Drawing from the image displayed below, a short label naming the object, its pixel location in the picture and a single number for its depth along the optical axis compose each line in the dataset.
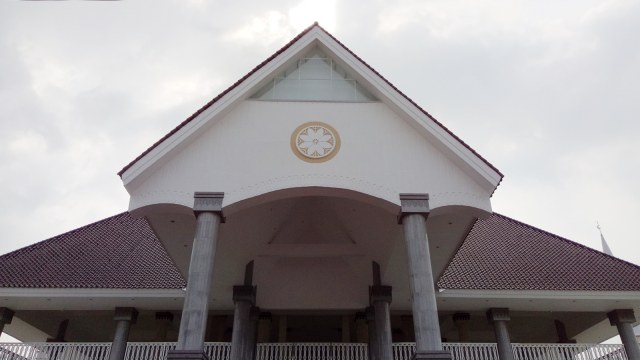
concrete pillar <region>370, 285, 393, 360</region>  17.70
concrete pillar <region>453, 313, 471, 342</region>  22.52
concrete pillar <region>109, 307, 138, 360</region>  19.94
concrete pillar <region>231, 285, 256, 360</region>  17.66
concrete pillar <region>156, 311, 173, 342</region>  22.34
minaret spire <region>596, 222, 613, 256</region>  73.50
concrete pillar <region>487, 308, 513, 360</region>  20.21
